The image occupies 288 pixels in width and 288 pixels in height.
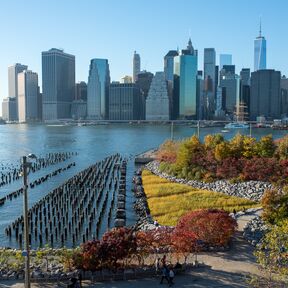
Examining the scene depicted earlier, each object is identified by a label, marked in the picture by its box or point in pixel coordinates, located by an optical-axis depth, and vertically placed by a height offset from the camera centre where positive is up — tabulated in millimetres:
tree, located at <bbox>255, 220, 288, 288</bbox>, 19992 -6410
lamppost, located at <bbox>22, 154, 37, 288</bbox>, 18703 -3971
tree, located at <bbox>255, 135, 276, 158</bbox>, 59469 -4215
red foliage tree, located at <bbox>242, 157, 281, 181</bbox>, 52250 -6226
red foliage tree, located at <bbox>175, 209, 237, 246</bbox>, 31047 -7683
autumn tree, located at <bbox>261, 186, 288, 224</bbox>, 36156 -7277
